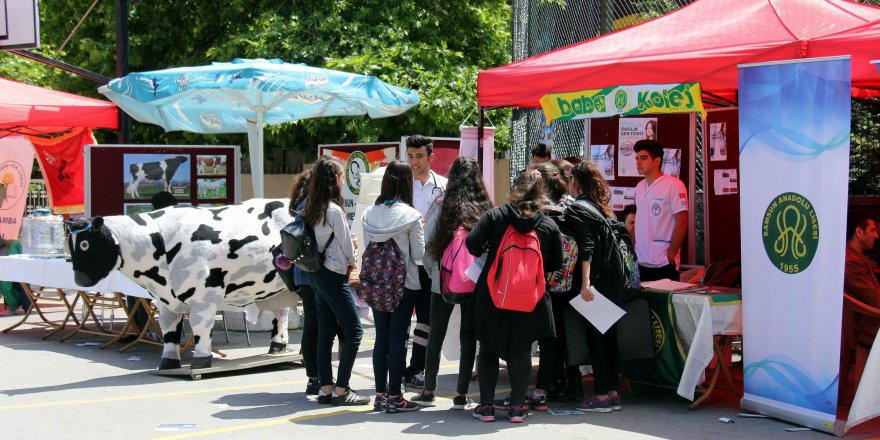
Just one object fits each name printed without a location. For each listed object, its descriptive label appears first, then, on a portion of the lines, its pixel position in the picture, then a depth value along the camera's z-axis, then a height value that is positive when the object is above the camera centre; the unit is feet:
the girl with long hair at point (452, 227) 22.31 -0.92
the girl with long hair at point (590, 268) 22.77 -1.88
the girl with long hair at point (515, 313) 21.44 -2.60
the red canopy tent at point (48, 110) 39.88 +3.20
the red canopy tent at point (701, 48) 22.86 +3.26
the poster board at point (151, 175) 33.65 +0.44
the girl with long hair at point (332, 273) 23.27 -1.99
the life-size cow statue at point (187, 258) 26.71 -1.90
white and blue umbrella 32.55 +3.25
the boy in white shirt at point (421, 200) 24.63 -0.39
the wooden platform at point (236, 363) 27.42 -4.96
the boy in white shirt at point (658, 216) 27.20 -0.88
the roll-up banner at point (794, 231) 20.53 -1.03
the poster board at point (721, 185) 31.45 -0.07
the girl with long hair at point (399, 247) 22.77 -1.47
